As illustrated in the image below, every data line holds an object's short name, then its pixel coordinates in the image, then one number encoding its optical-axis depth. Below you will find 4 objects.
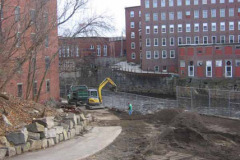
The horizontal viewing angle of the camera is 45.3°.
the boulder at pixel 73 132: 14.05
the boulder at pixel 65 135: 13.22
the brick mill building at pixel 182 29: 65.75
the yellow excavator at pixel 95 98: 30.78
